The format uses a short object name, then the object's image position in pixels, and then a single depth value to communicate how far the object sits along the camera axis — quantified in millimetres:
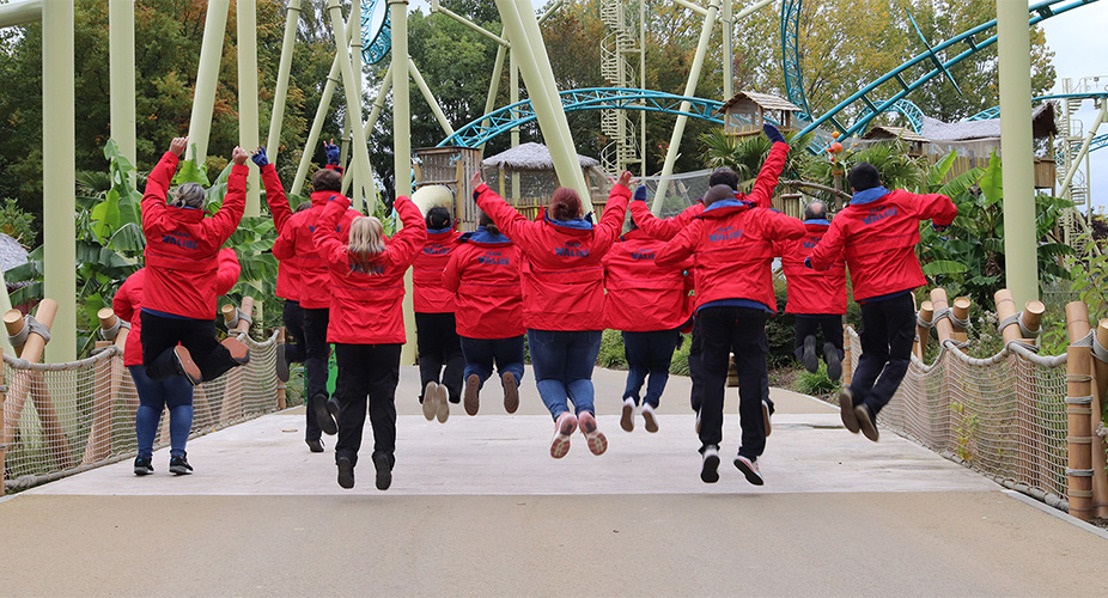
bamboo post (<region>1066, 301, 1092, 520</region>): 7906
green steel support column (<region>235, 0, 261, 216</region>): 19188
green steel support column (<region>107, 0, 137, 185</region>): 14398
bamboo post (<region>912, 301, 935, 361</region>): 12562
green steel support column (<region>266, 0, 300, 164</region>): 28781
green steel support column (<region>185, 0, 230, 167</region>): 16344
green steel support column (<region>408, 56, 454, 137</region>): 41450
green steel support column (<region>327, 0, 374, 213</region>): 26875
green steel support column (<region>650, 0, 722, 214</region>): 35438
